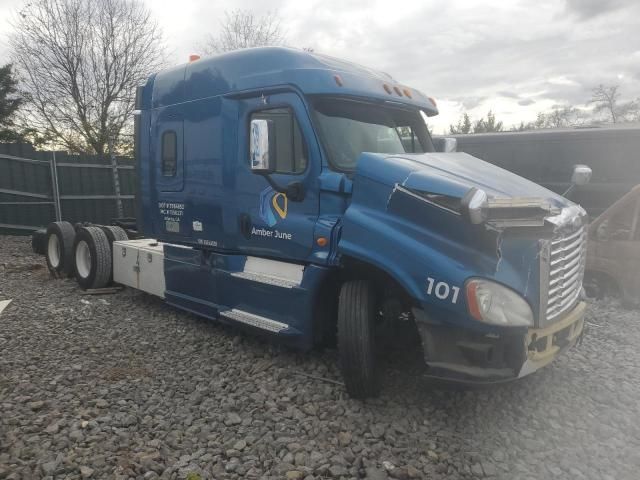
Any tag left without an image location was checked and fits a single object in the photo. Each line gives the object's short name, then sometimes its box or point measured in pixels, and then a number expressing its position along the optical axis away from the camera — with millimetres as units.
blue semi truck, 3201
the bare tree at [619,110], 30266
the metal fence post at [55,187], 12266
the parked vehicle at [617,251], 6352
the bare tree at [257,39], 20731
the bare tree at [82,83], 17031
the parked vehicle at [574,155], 9914
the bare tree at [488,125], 28508
